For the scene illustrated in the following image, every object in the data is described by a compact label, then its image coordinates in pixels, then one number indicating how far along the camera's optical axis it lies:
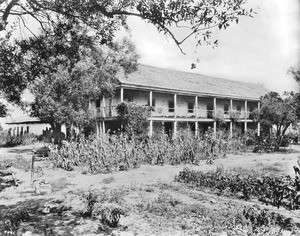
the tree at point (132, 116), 22.05
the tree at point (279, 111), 23.66
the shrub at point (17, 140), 30.03
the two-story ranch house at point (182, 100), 25.55
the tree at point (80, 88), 20.22
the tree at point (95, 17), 4.57
